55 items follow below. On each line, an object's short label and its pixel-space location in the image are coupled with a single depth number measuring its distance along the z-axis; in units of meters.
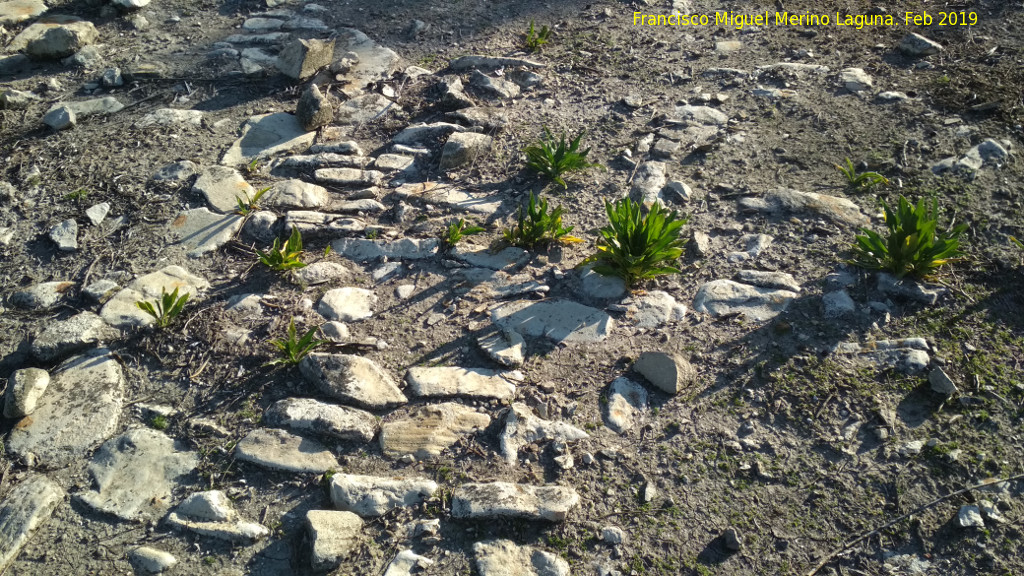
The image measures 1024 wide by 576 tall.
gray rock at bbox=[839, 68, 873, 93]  4.71
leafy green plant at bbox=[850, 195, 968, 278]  3.14
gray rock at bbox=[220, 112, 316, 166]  4.18
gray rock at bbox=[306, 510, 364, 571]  2.29
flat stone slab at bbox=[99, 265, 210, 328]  3.14
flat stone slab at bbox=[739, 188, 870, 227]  3.71
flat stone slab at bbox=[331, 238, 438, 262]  3.58
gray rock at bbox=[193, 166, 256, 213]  3.80
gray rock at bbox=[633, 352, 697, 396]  2.90
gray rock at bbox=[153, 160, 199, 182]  3.94
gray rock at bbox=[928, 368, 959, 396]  2.82
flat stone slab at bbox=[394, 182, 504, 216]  3.87
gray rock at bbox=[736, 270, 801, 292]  3.35
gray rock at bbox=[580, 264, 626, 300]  3.35
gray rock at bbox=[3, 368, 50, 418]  2.73
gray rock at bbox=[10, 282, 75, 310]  3.21
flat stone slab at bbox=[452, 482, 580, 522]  2.45
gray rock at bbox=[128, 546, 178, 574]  2.30
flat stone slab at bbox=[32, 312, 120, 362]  2.95
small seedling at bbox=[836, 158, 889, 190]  3.91
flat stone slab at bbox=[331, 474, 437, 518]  2.48
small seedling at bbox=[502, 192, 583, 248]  3.50
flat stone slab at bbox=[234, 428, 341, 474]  2.61
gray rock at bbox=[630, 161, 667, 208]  3.88
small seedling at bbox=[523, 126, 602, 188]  3.96
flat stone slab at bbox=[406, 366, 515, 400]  2.90
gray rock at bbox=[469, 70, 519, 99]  4.77
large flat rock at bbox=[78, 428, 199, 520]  2.48
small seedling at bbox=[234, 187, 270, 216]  3.73
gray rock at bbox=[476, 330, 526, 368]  3.02
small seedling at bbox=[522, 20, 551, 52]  5.25
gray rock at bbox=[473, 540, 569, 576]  2.32
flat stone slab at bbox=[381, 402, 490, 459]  2.69
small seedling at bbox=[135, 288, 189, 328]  3.04
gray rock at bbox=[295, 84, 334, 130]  4.36
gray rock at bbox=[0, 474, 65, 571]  2.35
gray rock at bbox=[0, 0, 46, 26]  5.36
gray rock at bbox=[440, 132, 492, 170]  4.12
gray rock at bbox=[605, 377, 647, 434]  2.80
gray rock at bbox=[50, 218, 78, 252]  3.51
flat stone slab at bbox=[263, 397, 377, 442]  2.72
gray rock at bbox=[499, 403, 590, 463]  2.71
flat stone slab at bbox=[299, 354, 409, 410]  2.83
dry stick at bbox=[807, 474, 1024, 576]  2.35
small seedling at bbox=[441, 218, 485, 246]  3.56
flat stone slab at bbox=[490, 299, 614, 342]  3.16
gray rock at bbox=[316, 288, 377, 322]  3.25
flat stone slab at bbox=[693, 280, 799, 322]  3.23
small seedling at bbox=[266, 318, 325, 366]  2.93
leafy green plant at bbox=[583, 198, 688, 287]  3.23
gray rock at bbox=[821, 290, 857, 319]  3.18
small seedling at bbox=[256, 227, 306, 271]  3.37
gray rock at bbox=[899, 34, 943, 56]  5.00
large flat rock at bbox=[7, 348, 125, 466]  2.65
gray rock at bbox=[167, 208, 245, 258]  3.56
